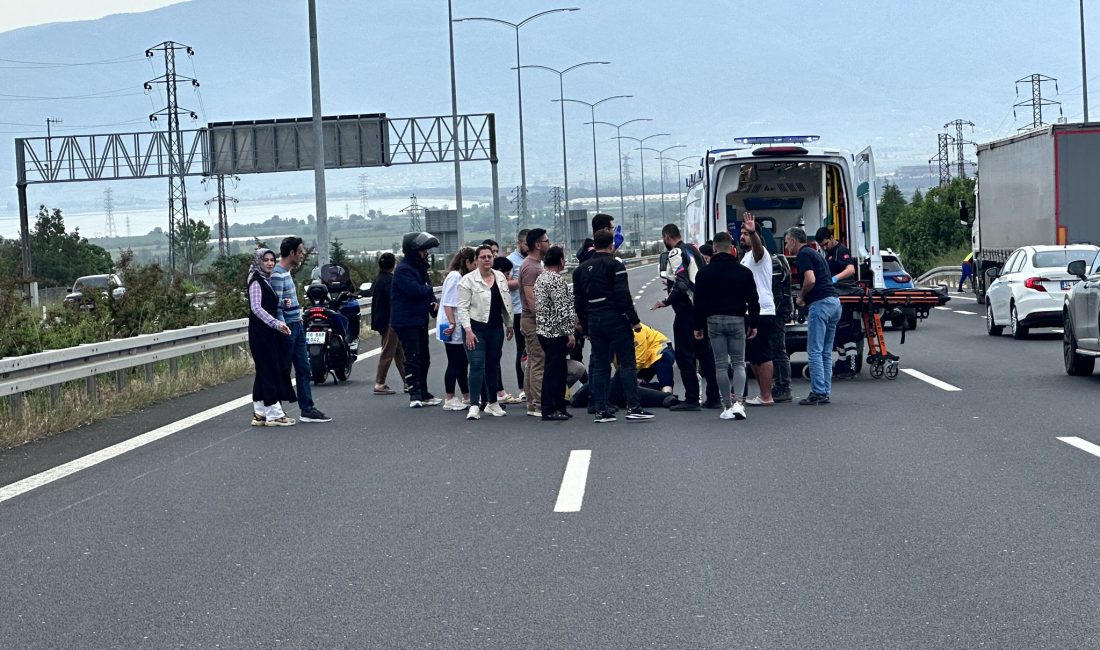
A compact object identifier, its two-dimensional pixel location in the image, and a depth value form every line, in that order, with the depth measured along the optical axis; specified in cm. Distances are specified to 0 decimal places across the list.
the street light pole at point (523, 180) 5888
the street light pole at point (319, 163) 2922
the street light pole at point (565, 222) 7201
